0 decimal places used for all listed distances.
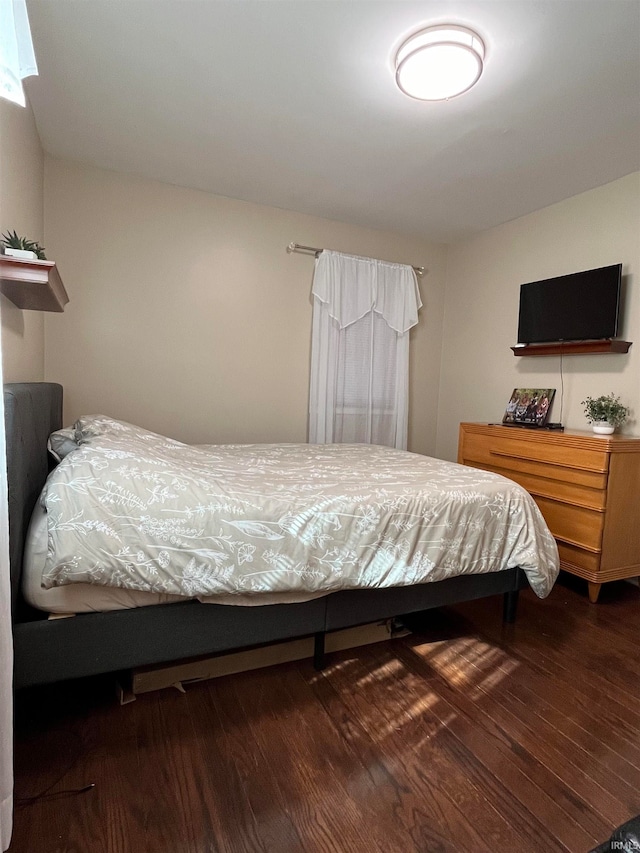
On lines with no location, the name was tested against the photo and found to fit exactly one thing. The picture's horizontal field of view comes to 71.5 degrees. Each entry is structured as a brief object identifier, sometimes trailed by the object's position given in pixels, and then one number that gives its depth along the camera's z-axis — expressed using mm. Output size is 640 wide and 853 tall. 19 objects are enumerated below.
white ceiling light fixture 1718
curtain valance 3639
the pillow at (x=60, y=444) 1816
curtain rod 3553
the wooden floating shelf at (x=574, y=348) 2725
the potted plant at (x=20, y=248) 1555
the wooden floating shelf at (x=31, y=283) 1532
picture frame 3209
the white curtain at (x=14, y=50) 875
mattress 1289
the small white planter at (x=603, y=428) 2672
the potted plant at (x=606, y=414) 2678
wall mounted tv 2770
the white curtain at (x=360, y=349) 3668
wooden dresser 2418
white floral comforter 1316
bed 1258
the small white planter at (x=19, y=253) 1549
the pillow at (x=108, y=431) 1808
